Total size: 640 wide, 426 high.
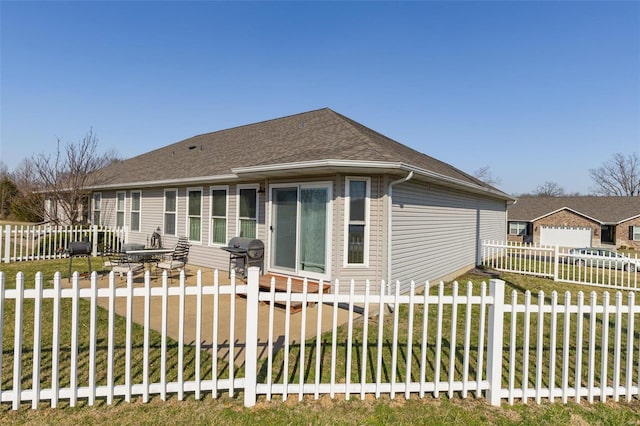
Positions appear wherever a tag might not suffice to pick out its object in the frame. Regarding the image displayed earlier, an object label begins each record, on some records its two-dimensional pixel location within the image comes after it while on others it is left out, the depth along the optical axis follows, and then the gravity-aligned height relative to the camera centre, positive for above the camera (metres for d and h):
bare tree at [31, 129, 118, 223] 14.23 +1.61
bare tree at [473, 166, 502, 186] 51.48 +7.16
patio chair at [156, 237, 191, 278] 8.36 -1.35
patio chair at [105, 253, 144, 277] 7.84 -1.40
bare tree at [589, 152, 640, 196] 47.47 +6.88
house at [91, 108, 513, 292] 6.49 +0.25
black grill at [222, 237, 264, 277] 7.62 -0.95
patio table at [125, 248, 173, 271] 7.96 -1.15
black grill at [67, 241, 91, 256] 7.59 -0.95
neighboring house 31.12 -0.33
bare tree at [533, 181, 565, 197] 66.12 +6.19
